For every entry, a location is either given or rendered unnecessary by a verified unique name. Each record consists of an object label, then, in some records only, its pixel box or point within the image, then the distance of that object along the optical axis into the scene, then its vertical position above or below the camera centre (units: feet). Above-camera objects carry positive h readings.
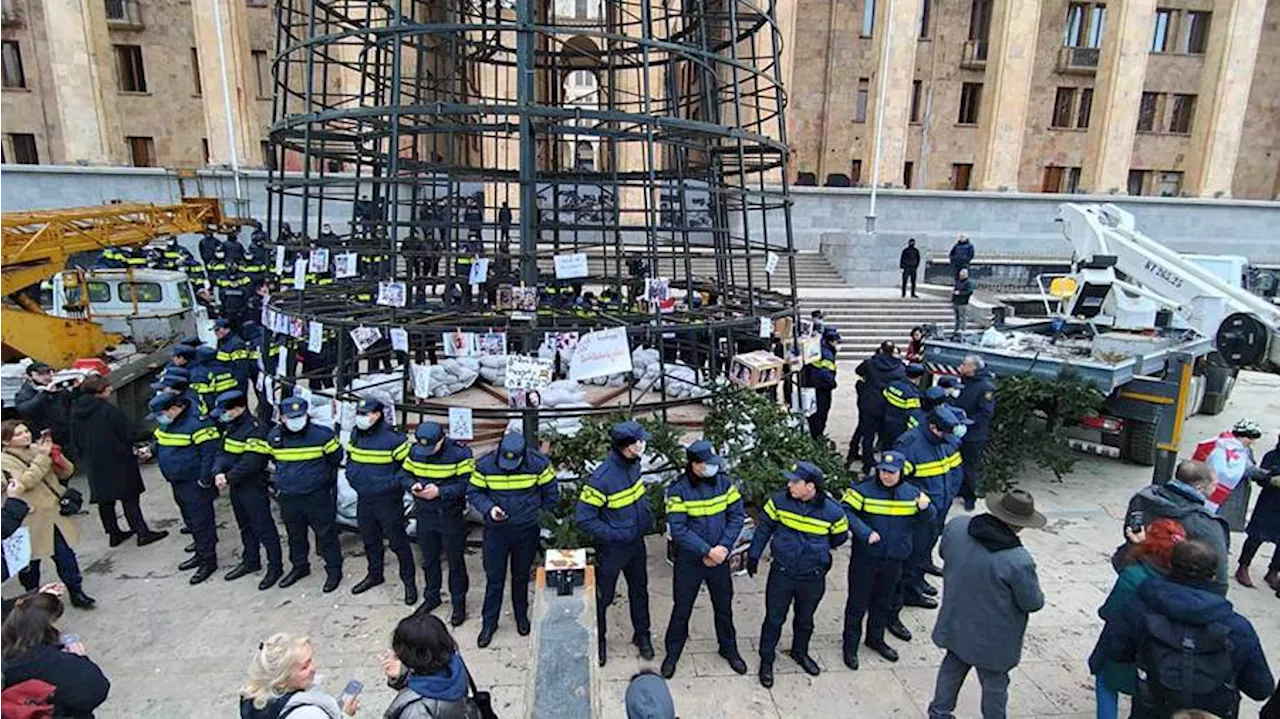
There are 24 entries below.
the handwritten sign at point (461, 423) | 18.01 -5.58
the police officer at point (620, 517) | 15.60 -6.94
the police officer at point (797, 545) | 14.96 -7.20
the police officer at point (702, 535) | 15.34 -7.18
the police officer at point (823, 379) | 30.94 -7.33
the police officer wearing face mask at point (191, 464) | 19.69 -7.38
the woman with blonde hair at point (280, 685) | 9.29 -6.51
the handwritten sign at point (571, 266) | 19.58 -1.53
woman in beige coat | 17.11 -7.46
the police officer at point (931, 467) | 18.03 -6.56
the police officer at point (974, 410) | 24.54 -6.79
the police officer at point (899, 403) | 25.98 -7.01
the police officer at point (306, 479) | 18.28 -7.27
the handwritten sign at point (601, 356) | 18.07 -3.78
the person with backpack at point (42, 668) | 9.96 -7.05
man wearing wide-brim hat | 12.57 -6.94
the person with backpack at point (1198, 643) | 10.71 -6.62
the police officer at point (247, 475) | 18.93 -7.41
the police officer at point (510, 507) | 16.37 -7.08
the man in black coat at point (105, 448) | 20.94 -7.44
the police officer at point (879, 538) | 15.74 -7.29
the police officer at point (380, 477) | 18.01 -7.02
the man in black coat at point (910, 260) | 59.82 -3.61
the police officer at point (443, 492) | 17.13 -6.98
